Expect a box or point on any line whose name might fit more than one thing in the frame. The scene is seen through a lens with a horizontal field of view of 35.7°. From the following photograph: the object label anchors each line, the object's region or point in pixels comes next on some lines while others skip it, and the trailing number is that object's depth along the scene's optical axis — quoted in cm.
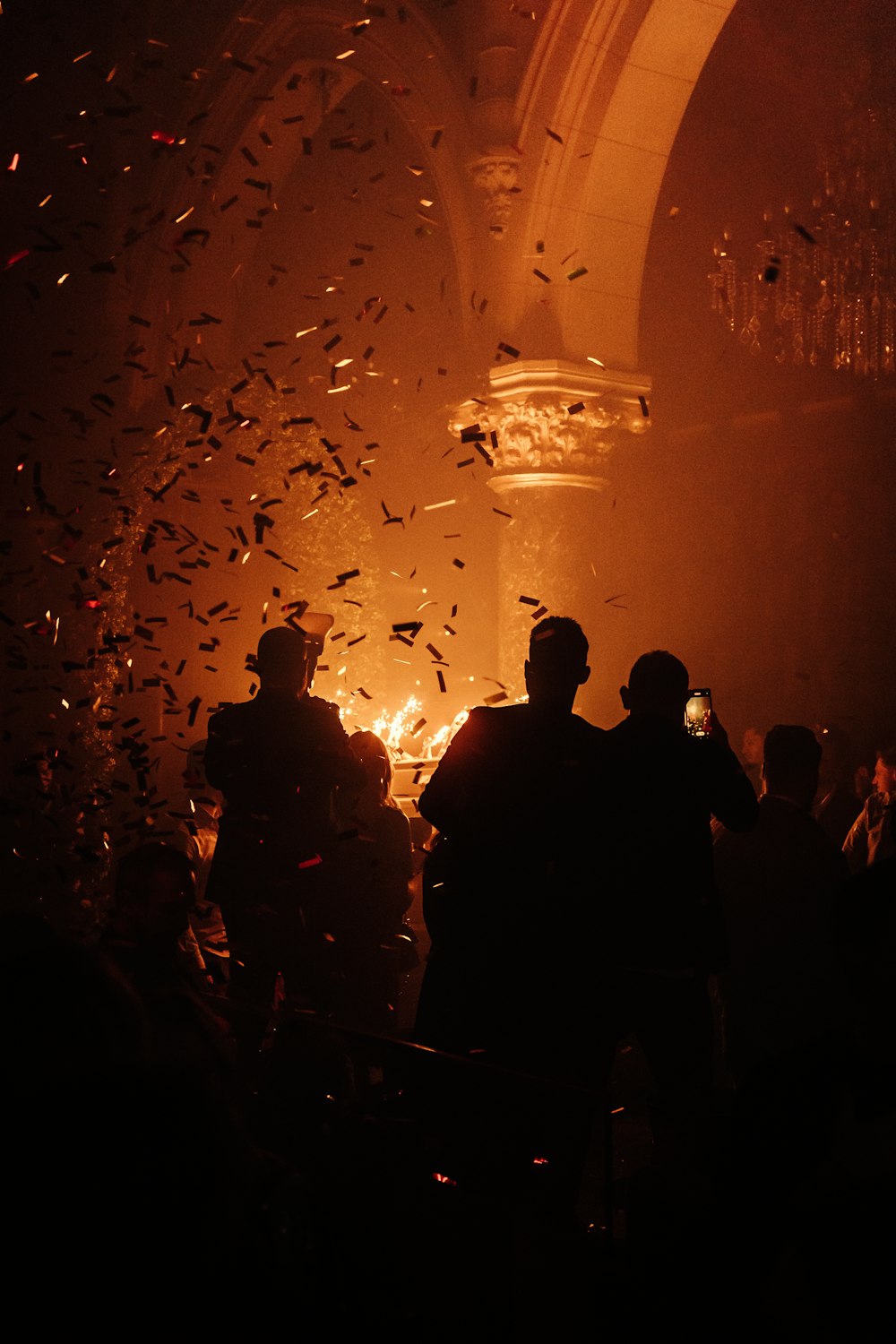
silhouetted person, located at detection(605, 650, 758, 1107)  311
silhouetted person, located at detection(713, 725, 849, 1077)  331
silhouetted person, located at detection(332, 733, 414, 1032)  439
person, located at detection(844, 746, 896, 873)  488
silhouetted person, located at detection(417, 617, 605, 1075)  311
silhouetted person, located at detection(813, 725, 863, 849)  556
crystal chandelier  753
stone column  789
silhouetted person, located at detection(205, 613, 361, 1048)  393
